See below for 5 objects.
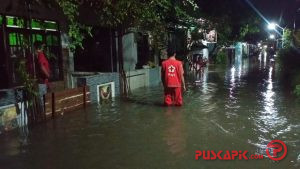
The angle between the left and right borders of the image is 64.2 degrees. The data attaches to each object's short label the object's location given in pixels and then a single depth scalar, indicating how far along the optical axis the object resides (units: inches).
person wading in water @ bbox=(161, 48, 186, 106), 290.5
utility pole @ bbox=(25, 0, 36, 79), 250.2
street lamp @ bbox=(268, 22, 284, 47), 1029.2
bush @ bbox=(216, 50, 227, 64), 1062.8
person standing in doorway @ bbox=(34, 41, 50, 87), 296.0
